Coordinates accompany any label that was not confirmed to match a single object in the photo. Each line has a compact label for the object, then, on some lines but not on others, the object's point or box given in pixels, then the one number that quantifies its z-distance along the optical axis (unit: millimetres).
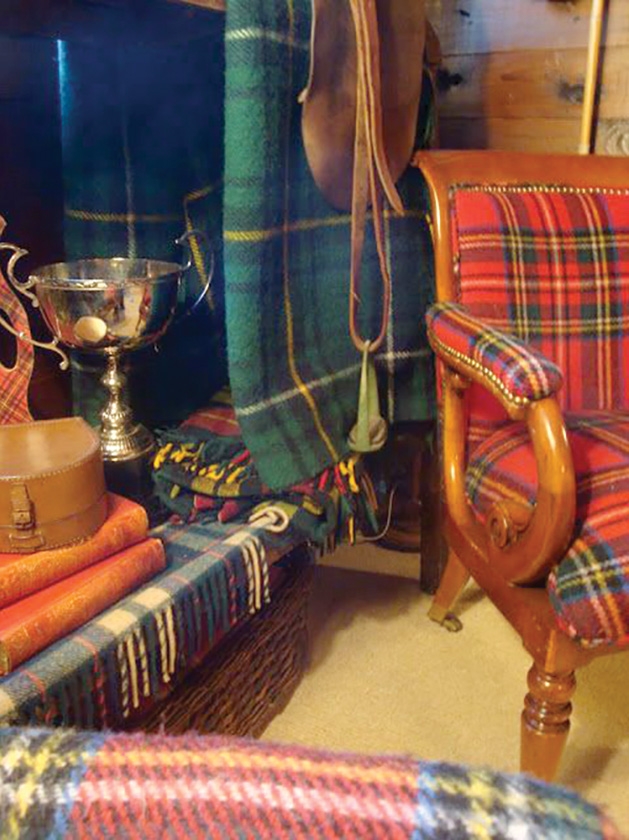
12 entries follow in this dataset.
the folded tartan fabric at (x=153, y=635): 854
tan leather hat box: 908
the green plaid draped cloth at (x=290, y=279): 1030
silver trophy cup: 1112
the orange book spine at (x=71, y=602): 858
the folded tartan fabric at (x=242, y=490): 1197
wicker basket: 1099
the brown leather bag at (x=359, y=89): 1121
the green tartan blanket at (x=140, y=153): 1233
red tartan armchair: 922
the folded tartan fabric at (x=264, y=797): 396
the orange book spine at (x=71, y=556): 899
